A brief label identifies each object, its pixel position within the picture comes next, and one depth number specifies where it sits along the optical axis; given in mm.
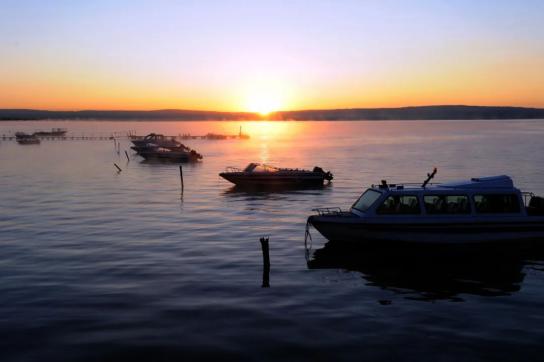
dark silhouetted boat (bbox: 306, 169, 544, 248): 26359
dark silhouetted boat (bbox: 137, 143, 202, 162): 99062
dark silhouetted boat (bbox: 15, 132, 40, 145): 161375
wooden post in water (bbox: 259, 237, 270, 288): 23734
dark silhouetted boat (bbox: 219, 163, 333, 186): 59719
